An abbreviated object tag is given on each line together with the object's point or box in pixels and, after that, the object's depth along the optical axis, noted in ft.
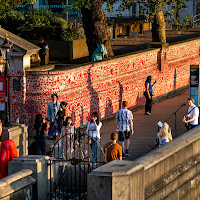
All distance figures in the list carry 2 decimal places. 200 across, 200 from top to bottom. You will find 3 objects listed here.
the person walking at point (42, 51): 108.44
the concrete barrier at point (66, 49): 123.54
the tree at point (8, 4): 136.50
